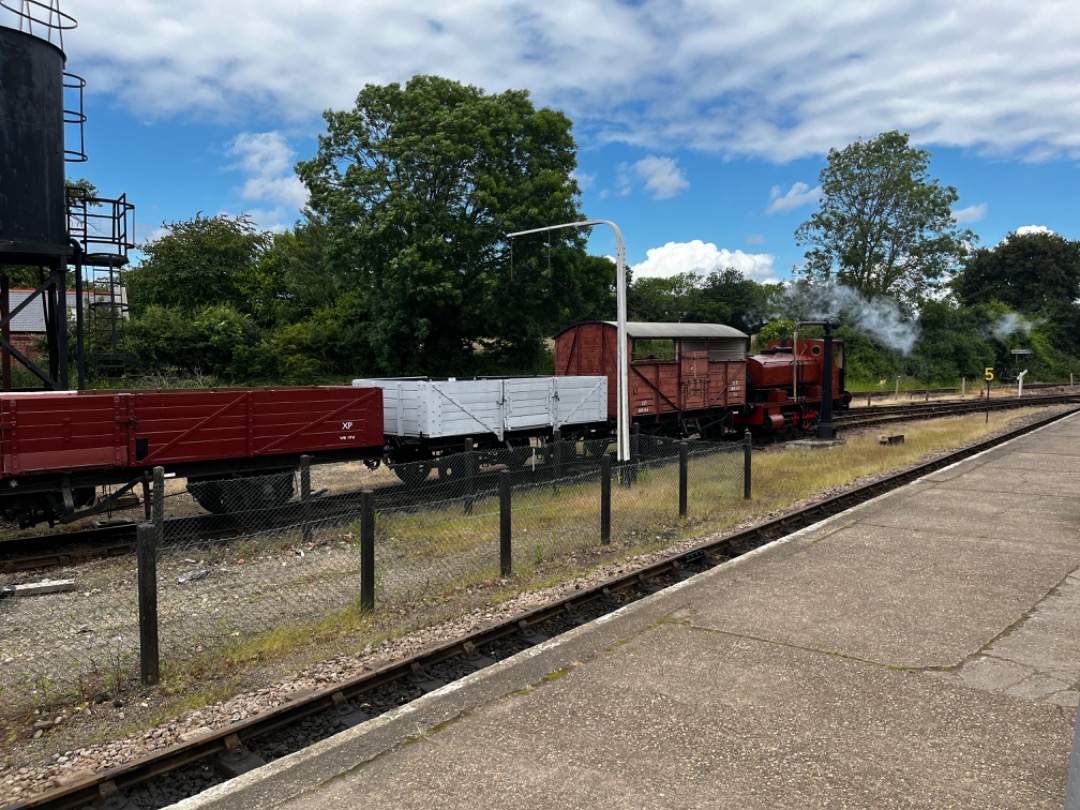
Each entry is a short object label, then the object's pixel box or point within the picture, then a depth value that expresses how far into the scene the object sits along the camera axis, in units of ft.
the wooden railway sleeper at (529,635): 22.13
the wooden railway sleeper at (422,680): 18.90
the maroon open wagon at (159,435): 31.40
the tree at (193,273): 118.62
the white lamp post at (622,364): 43.78
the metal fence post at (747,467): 43.09
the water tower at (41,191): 39.09
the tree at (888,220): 170.40
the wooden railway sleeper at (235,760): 15.01
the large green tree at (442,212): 97.71
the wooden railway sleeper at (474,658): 20.39
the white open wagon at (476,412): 44.47
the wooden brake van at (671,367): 57.52
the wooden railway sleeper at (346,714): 17.17
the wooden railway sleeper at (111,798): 13.80
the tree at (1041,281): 224.74
